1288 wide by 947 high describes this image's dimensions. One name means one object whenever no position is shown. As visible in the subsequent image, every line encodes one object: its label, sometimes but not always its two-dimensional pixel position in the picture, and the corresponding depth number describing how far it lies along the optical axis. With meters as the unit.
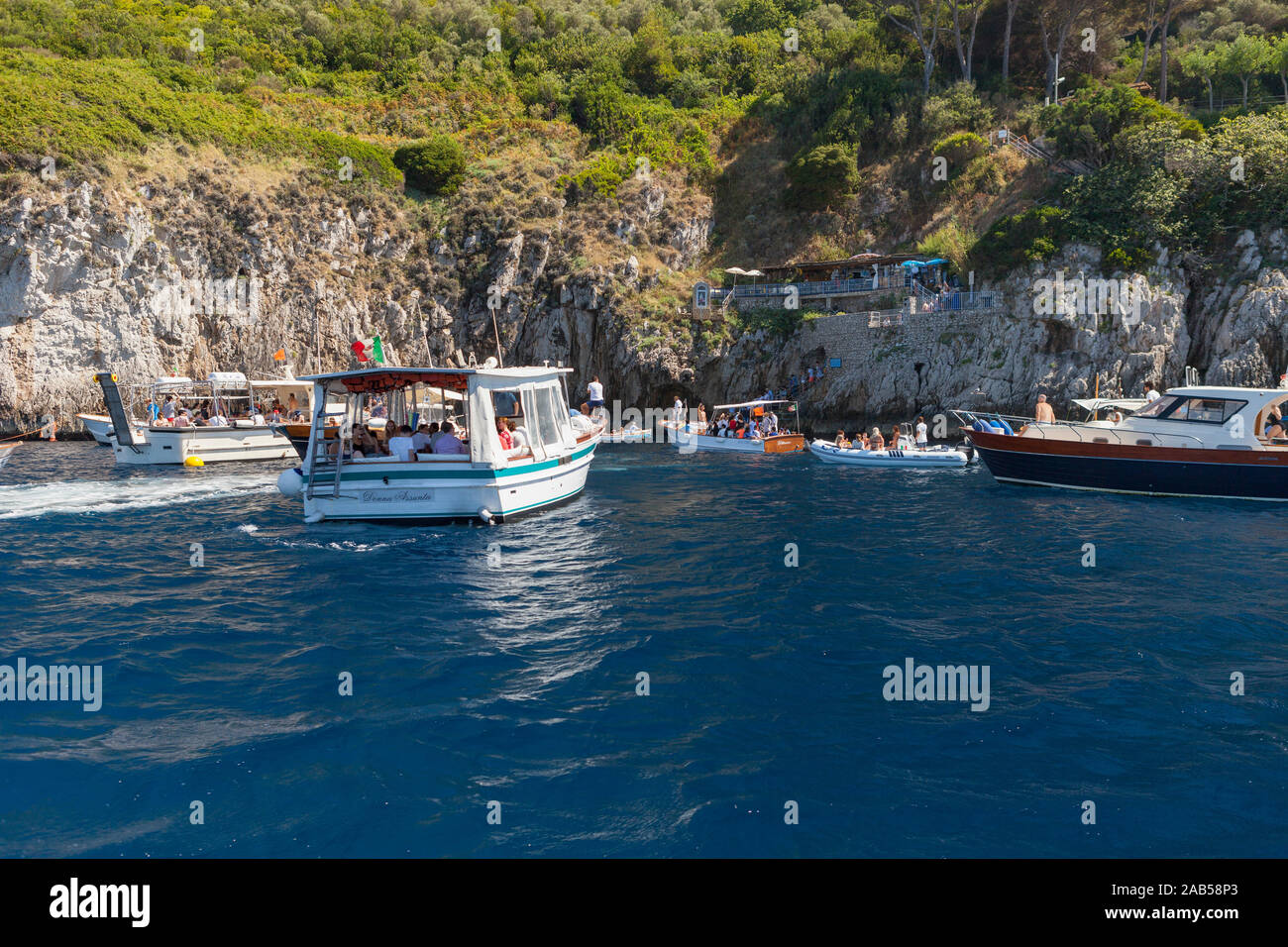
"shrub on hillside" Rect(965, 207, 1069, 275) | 42.21
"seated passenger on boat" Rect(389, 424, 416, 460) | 20.23
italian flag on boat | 22.02
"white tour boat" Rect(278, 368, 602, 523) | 19.84
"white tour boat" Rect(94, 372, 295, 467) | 34.72
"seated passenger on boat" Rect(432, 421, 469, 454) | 20.44
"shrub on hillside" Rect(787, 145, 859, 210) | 55.41
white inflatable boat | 32.81
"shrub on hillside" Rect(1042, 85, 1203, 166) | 44.94
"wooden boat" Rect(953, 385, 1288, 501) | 23.86
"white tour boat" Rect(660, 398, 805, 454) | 38.72
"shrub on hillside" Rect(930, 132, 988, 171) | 52.28
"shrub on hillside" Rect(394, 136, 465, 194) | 55.75
